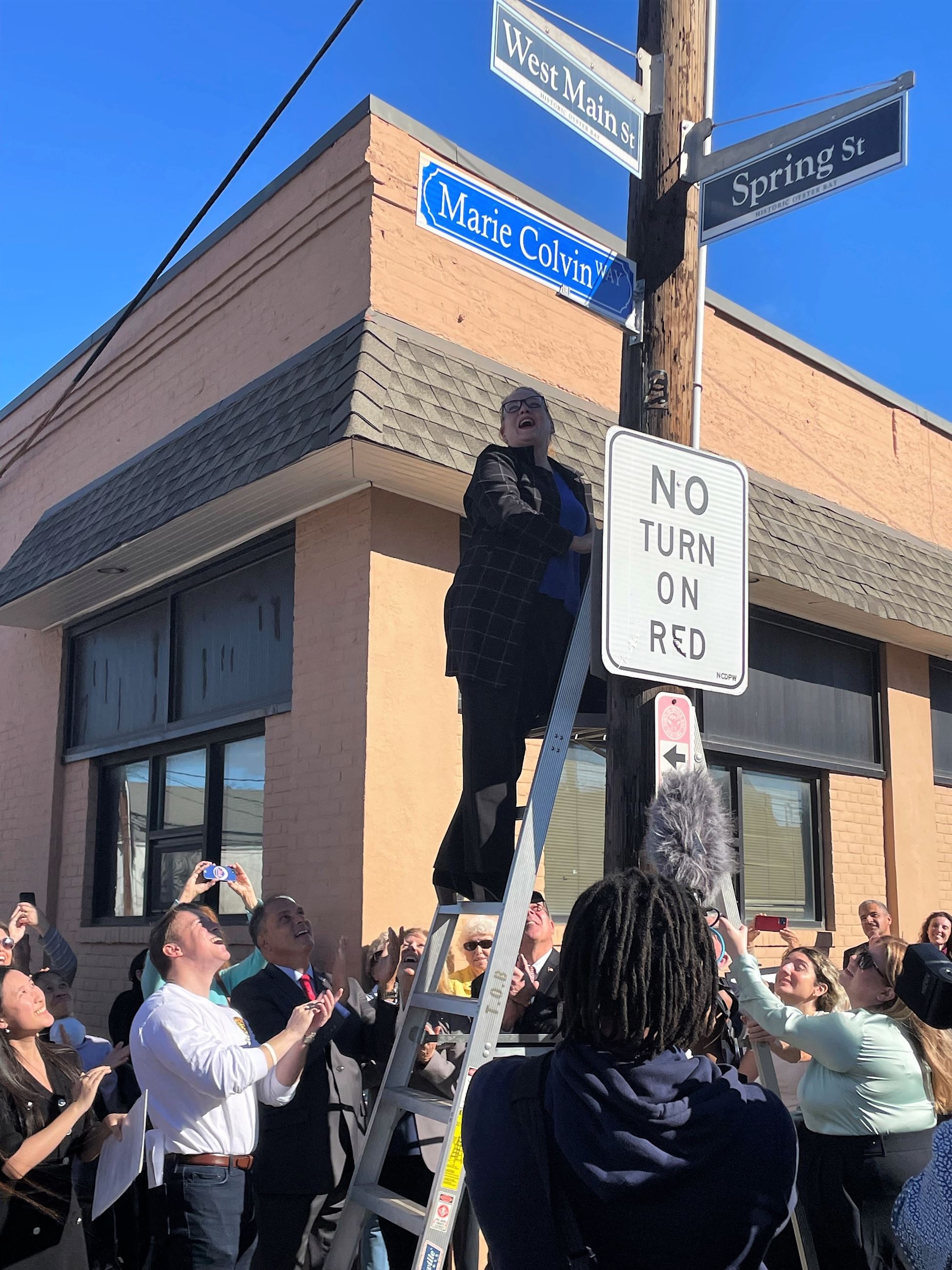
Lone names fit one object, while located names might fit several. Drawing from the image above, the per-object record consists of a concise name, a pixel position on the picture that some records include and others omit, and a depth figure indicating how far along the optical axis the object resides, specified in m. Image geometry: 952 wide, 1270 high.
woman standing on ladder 4.60
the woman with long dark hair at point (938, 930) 8.09
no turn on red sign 4.11
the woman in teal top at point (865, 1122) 4.57
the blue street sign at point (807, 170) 4.44
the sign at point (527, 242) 4.43
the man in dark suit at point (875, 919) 8.78
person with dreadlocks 2.10
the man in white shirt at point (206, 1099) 4.23
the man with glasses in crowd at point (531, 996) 4.56
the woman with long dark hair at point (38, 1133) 4.04
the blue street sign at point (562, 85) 4.34
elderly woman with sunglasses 5.45
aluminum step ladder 3.68
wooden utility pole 4.41
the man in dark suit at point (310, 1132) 4.91
